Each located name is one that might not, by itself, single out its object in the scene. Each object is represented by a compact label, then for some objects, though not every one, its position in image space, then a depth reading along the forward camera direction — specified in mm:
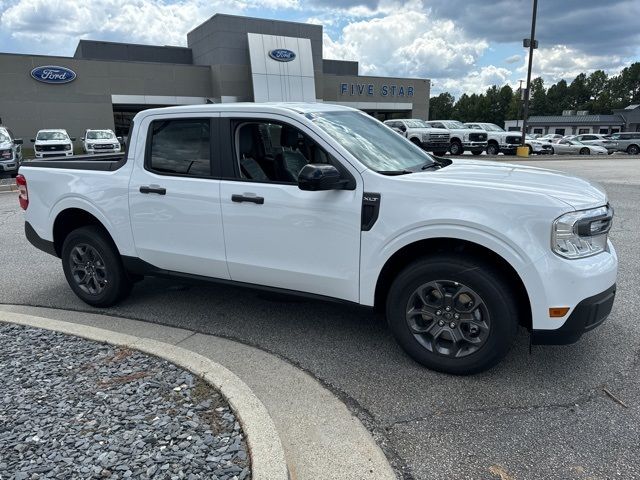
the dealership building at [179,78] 35000
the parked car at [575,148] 33500
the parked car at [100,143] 24719
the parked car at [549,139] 36369
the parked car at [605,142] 37062
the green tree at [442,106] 130038
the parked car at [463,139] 26016
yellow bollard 27625
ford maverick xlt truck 3127
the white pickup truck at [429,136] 24641
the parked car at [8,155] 16859
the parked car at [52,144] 22297
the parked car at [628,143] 35844
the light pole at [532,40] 26234
